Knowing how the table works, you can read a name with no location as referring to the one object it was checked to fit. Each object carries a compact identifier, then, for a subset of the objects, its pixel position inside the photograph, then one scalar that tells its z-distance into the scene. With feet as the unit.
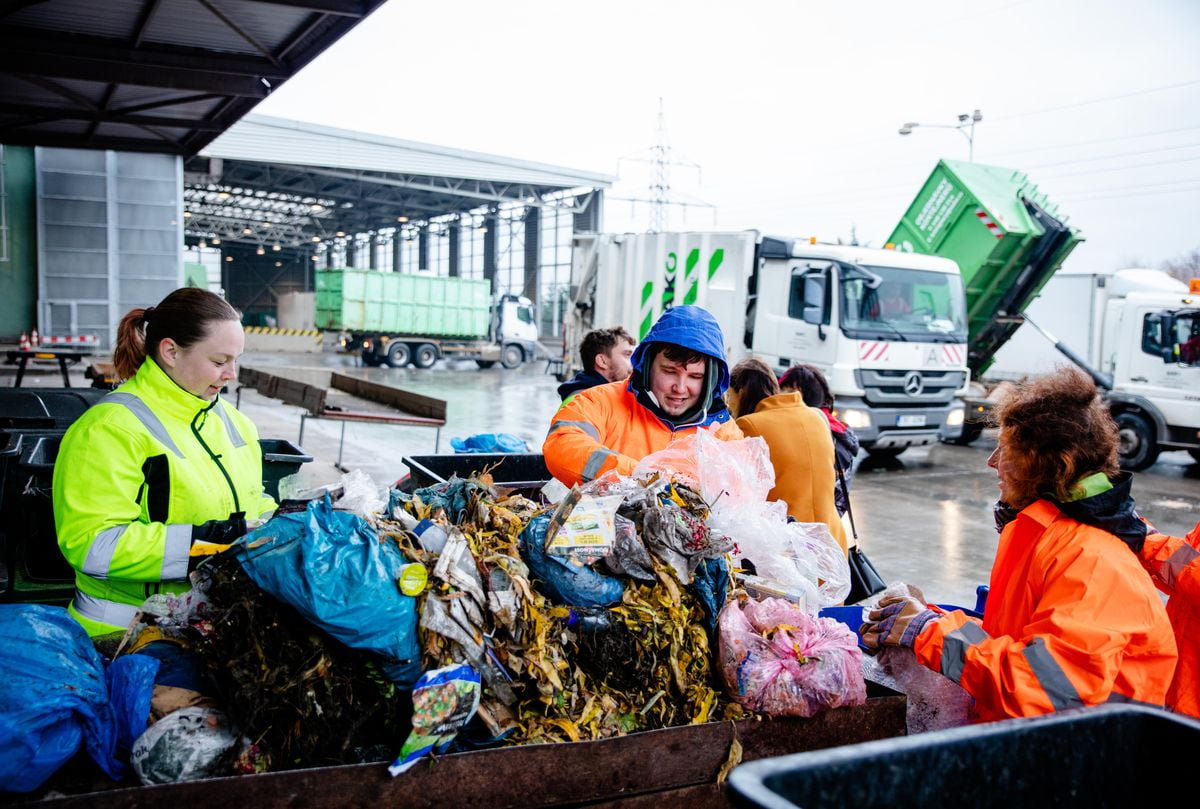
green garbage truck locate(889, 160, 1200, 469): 36.76
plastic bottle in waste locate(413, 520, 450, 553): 6.51
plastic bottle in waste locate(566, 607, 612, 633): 6.41
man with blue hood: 9.81
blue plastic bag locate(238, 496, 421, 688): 5.53
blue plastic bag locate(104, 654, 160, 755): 5.58
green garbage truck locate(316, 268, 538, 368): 90.74
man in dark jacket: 16.48
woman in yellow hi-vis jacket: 6.76
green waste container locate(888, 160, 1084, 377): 39.01
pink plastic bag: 6.58
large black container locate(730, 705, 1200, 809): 3.51
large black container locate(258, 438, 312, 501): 14.05
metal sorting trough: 5.18
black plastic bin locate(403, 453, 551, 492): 14.70
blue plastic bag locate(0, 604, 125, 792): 5.10
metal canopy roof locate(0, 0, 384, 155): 24.00
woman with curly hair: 6.12
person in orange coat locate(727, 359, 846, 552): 12.31
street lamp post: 72.84
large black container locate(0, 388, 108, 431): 16.05
